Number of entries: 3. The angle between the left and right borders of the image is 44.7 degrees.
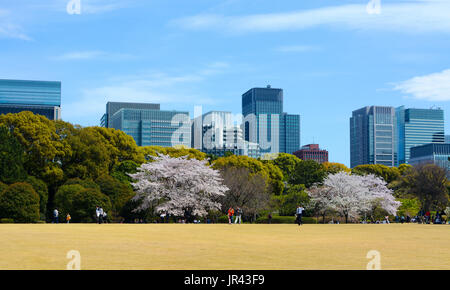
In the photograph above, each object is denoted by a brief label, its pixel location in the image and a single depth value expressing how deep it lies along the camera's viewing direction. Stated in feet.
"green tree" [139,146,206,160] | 287.09
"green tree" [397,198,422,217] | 250.16
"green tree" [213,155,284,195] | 267.76
